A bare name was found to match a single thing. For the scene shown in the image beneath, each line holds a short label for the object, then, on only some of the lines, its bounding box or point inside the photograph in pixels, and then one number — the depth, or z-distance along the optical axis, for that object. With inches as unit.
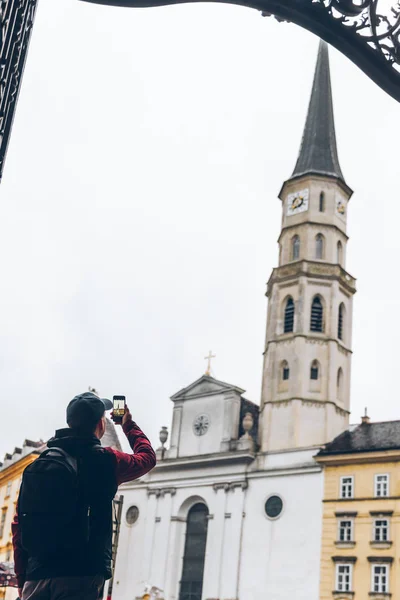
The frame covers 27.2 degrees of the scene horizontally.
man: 128.6
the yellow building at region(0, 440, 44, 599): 1978.3
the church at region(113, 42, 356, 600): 1690.5
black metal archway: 171.0
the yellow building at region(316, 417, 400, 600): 1535.4
